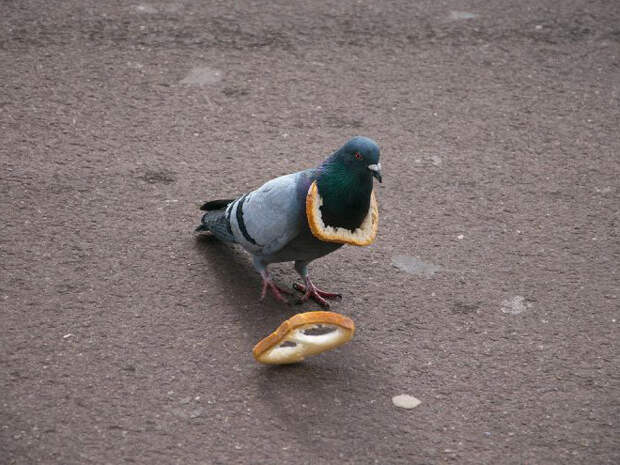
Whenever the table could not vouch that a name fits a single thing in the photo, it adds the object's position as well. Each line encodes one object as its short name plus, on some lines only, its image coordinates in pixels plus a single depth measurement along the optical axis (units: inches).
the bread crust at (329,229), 291.6
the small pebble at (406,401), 282.2
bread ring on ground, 275.4
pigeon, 293.4
